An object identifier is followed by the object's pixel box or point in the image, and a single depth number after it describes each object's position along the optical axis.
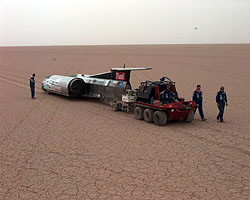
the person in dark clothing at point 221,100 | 13.29
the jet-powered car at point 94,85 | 15.80
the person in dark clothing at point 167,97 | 13.50
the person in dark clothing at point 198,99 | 13.69
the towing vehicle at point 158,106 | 12.70
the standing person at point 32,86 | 19.11
